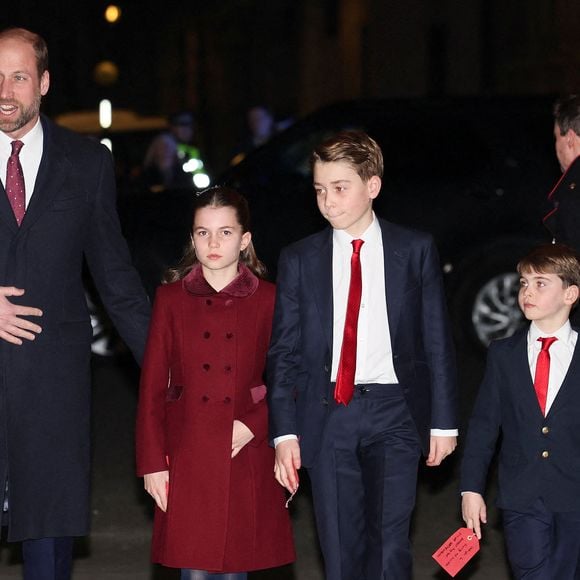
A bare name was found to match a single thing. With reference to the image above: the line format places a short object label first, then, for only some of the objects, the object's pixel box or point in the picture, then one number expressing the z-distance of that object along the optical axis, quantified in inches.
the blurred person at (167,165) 1375.5
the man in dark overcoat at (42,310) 437.4
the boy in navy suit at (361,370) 435.5
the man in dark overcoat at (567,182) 487.5
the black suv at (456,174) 940.6
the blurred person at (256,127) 1348.9
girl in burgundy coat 434.3
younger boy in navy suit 430.3
